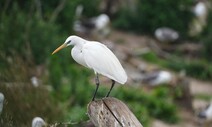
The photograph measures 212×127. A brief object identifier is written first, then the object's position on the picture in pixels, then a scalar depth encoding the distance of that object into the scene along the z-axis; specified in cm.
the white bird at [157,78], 3347
